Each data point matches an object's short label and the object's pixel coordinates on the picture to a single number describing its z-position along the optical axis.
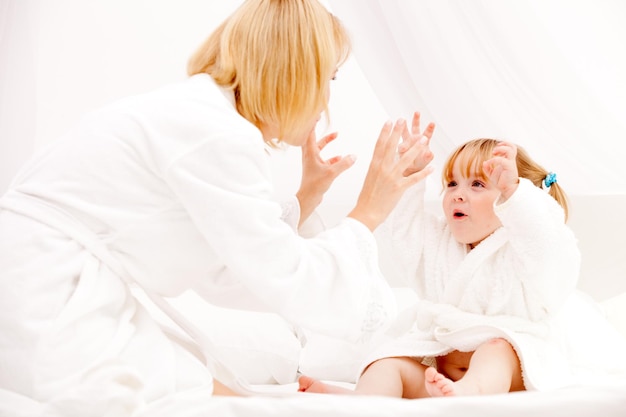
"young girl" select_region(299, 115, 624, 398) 1.77
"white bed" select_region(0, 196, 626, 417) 1.42
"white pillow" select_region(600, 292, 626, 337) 2.09
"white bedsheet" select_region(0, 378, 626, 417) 1.41
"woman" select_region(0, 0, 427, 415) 1.47
